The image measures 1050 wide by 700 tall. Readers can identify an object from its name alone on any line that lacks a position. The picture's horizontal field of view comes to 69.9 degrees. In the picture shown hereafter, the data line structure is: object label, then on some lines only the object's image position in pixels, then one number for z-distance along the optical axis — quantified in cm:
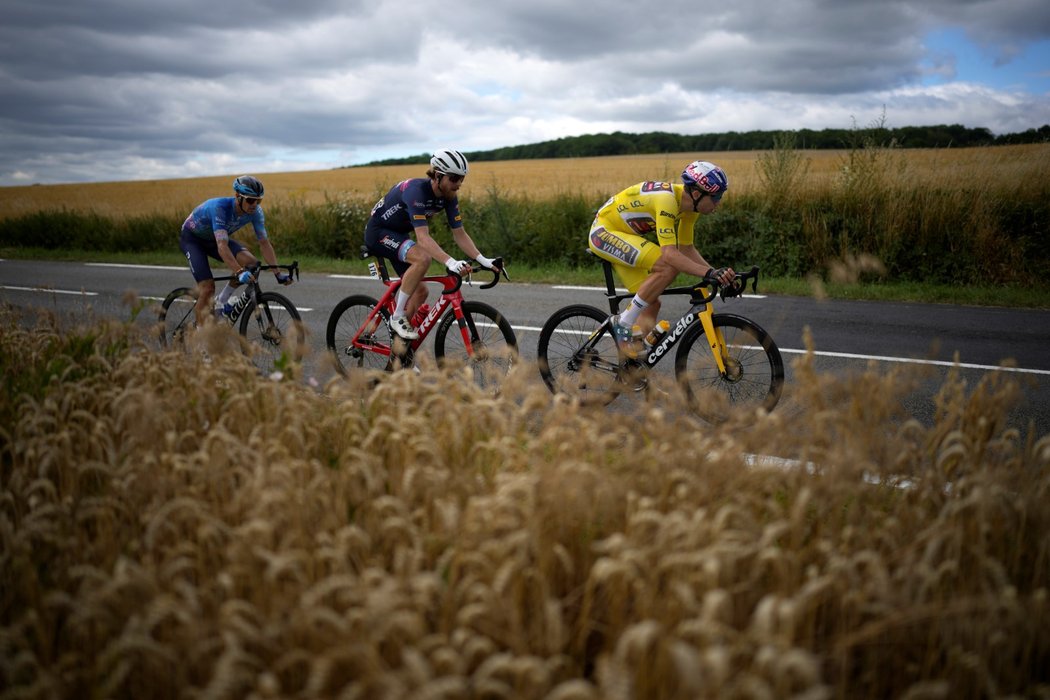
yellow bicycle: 561
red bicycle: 639
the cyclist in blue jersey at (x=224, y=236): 759
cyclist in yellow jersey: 569
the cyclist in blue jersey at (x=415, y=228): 637
